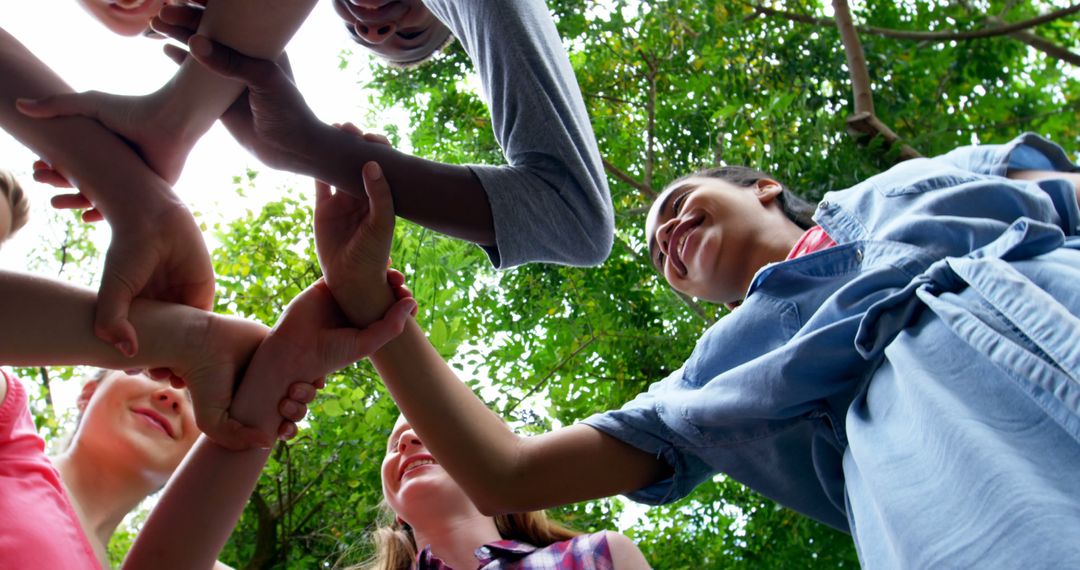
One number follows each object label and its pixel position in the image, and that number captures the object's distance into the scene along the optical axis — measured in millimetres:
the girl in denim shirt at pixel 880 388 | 857
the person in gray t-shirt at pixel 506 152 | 1079
